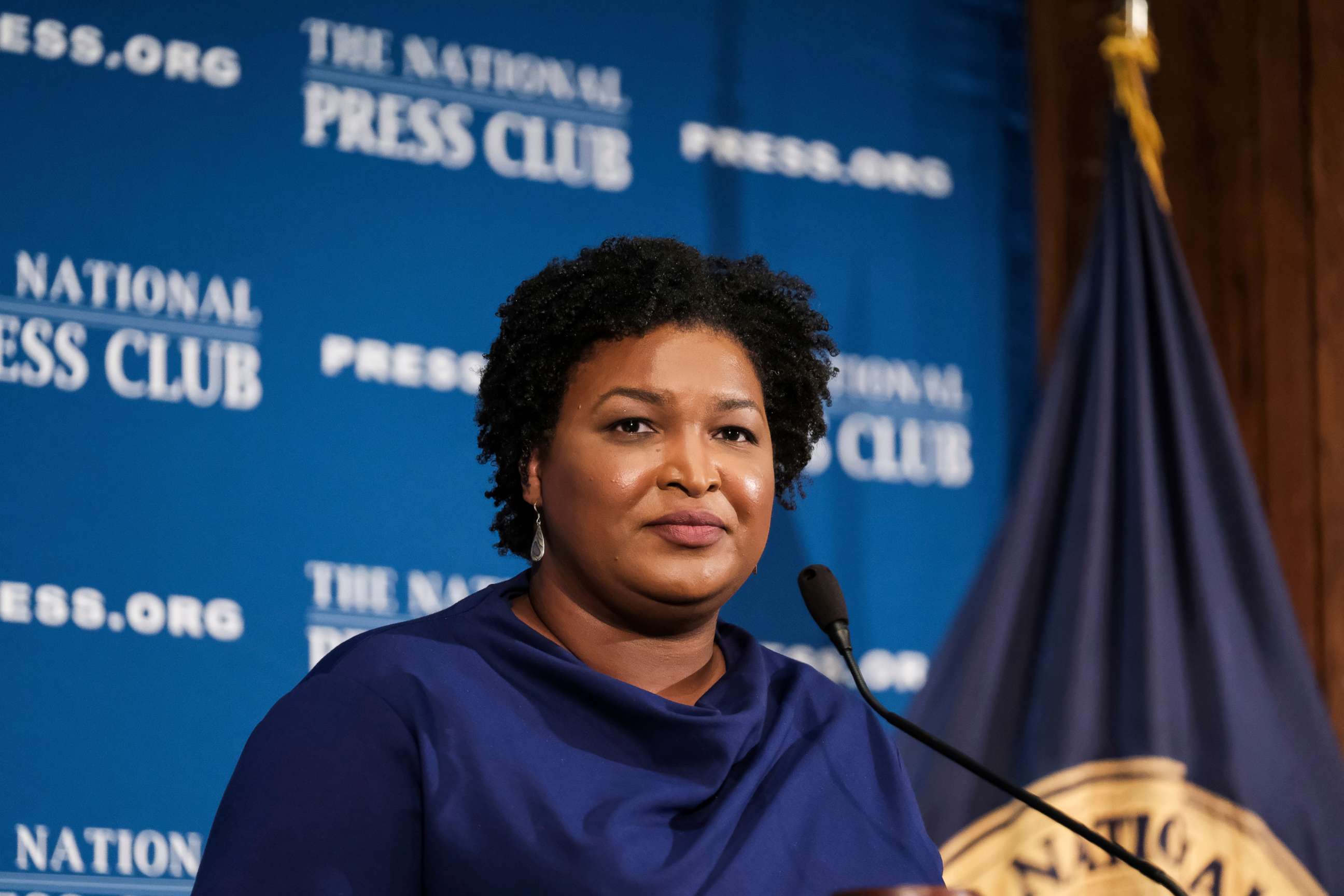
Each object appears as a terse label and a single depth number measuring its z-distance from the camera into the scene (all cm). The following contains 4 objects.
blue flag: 495
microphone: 436
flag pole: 511
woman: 428
